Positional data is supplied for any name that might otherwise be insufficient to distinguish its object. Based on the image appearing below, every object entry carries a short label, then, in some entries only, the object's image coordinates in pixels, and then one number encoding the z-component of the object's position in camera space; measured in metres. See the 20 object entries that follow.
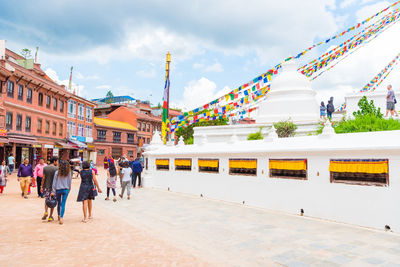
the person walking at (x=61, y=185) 8.66
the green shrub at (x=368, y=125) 13.43
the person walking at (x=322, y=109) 20.12
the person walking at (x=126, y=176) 13.34
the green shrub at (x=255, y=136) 18.79
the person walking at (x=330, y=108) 18.69
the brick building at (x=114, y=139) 48.59
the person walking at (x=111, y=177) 13.27
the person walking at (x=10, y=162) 25.92
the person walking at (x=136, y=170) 17.44
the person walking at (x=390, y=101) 15.60
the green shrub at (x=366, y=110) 16.39
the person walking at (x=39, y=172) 13.28
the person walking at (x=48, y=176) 9.59
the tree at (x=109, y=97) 78.54
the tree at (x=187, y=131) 46.21
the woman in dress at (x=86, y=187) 8.79
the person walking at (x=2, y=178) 14.30
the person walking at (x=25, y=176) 13.34
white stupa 21.28
